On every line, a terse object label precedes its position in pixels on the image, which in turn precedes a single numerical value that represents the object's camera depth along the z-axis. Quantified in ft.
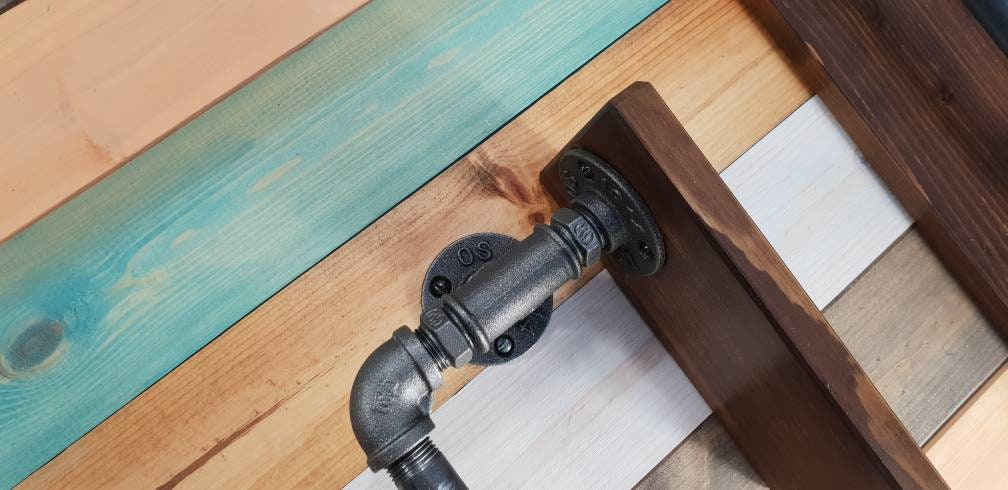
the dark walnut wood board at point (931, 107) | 2.43
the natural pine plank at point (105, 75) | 2.28
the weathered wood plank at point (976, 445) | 2.43
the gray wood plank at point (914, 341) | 2.43
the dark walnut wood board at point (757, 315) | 1.79
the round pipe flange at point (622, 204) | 2.02
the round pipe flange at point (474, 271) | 2.32
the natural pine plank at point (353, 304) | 2.21
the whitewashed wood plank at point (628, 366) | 2.29
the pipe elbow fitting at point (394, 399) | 1.92
